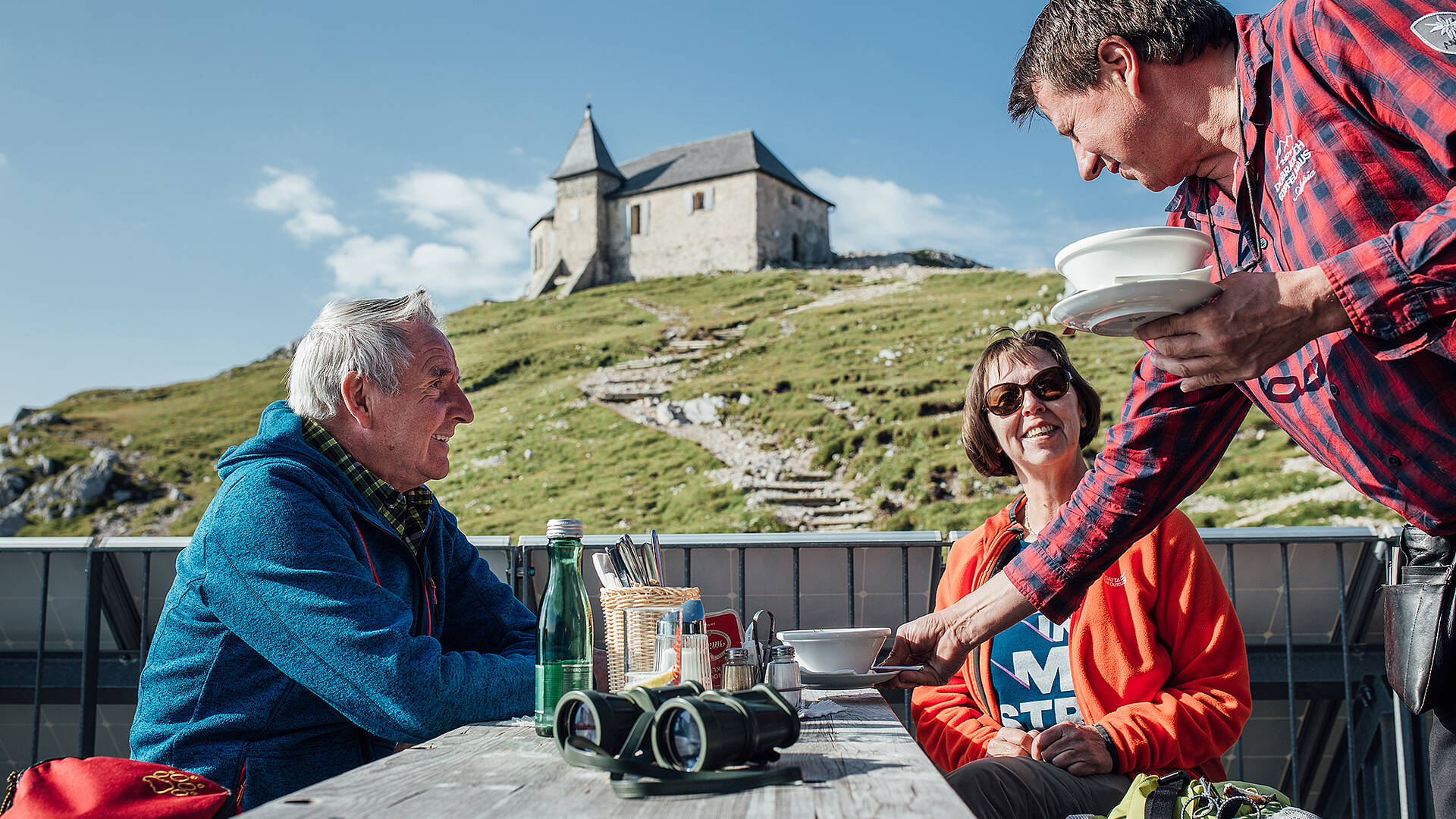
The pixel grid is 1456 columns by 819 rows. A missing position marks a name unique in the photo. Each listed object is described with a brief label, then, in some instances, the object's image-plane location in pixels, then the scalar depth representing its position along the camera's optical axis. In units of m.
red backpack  1.58
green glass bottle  1.66
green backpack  1.89
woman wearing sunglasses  2.37
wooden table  1.09
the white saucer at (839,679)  1.97
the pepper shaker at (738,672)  1.69
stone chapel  56.28
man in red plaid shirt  1.38
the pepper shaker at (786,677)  1.67
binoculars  1.17
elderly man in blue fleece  1.83
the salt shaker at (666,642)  1.70
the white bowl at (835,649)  2.01
